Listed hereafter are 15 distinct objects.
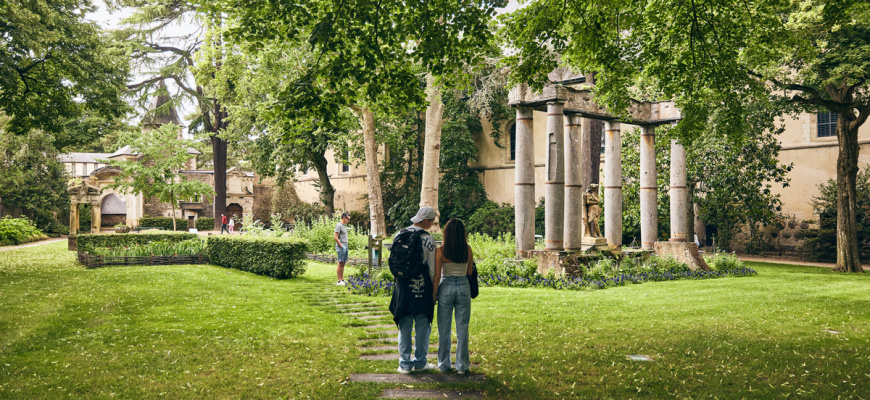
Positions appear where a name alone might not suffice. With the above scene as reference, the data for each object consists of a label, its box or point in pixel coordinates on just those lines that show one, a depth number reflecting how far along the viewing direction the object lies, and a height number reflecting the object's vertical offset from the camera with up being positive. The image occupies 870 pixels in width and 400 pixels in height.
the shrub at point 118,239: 18.44 -0.87
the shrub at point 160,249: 16.77 -1.11
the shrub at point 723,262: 15.78 -1.59
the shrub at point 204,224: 43.22 -0.90
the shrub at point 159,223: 41.00 -0.73
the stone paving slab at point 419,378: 5.40 -1.65
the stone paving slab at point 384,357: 6.29 -1.67
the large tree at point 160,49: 28.67 +8.66
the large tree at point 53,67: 14.66 +4.28
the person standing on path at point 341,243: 12.78 -0.75
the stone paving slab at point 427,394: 4.91 -1.64
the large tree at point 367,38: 7.15 +2.34
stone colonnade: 13.16 +0.59
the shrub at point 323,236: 21.73 -1.01
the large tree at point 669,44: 8.56 +2.70
